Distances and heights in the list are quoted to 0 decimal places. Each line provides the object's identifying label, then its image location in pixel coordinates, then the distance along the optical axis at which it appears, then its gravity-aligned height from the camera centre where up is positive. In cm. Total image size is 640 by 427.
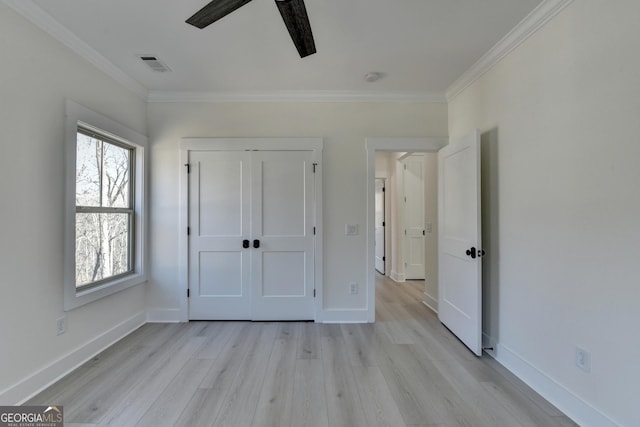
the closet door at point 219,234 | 325 -21
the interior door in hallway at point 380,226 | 594 -24
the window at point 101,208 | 222 +8
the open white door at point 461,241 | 248 -26
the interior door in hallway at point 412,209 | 510 +10
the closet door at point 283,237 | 325 -25
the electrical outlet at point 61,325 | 212 -83
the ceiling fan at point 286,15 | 137 +104
